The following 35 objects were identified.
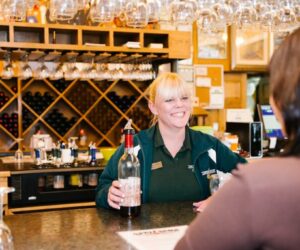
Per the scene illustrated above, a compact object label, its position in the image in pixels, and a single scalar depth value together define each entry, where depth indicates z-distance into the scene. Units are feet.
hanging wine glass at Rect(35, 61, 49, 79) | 14.16
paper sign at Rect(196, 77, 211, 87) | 20.02
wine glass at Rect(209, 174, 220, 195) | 6.57
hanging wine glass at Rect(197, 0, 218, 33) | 10.83
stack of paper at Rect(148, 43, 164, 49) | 15.05
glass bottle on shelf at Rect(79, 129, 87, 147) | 16.68
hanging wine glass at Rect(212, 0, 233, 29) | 10.87
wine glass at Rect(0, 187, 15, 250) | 4.37
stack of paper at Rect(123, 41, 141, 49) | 14.54
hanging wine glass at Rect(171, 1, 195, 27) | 10.46
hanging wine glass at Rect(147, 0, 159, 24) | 10.48
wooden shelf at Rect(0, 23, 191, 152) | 14.37
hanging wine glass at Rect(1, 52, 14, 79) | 13.70
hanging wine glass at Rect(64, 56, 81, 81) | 14.39
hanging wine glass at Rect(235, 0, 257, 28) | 11.18
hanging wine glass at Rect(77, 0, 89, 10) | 10.06
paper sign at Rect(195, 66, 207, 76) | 19.90
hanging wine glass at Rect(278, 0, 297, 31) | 11.34
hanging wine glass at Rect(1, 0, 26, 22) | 9.73
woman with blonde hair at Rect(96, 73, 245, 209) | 7.60
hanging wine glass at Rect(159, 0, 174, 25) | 10.77
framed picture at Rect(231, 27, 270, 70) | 20.12
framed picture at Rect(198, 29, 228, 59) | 19.88
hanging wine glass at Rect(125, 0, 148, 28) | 10.35
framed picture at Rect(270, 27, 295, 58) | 20.65
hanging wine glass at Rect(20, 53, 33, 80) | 13.96
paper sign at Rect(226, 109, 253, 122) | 19.11
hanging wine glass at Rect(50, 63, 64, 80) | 14.51
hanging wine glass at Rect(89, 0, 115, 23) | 9.90
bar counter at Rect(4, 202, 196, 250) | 4.93
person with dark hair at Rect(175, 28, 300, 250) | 2.55
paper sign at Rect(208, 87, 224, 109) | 20.24
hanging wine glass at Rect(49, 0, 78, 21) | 9.79
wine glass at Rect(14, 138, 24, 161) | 14.18
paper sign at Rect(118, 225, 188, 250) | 4.81
